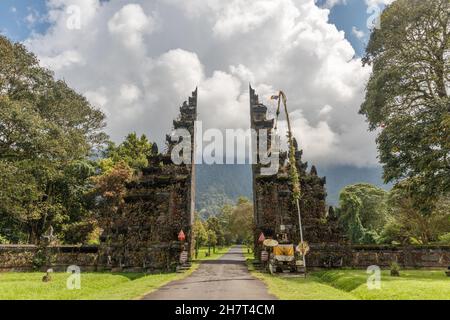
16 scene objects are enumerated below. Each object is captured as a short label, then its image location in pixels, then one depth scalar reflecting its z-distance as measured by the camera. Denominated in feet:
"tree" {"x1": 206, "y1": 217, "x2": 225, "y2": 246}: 252.13
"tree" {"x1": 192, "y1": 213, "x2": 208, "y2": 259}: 198.88
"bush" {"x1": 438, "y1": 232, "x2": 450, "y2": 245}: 121.34
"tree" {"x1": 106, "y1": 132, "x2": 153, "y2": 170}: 168.35
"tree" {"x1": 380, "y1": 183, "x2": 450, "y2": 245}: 119.85
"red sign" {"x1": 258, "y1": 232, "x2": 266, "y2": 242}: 91.76
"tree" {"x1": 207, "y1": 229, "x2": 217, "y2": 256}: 215.10
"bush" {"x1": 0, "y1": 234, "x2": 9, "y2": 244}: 124.15
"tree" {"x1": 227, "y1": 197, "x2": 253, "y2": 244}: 229.86
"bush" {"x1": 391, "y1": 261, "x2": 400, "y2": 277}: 60.91
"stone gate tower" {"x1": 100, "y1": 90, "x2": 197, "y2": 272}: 83.25
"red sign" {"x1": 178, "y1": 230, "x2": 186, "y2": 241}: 86.12
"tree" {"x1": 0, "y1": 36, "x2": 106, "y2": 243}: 90.79
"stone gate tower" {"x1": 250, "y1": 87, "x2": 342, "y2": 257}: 88.60
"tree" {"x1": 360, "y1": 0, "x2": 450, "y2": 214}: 64.90
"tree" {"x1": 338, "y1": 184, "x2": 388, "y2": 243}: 157.58
